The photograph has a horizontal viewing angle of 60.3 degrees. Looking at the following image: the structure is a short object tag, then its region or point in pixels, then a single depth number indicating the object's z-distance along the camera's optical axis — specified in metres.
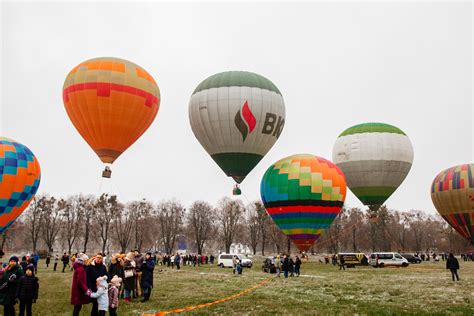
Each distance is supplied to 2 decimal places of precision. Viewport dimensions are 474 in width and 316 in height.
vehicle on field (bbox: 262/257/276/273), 29.82
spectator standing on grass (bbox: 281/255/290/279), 23.20
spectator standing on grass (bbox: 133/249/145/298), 14.48
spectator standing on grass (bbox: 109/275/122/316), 9.39
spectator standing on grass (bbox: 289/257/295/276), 23.95
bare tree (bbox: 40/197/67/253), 68.50
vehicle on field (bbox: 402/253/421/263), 48.63
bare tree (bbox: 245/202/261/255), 78.94
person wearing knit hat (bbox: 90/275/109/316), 8.69
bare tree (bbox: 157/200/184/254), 78.25
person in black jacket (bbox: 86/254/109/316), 8.99
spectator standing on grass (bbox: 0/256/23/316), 9.28
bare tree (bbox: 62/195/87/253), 71.81
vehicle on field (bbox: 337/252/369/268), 36.97
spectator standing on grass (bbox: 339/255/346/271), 33.47
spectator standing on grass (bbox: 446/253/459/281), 19.39
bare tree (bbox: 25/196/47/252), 67.44
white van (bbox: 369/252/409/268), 36.82
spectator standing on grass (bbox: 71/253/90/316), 8.55
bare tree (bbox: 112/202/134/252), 72.72
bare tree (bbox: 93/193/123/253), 68.71
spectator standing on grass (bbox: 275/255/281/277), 24.48
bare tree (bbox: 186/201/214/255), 77.81
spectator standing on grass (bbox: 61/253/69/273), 30.93
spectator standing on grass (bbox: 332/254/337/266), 40.38
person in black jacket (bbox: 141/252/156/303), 13.20
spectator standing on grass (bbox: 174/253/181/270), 34.09
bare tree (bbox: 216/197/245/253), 76.75
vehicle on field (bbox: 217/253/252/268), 38.12
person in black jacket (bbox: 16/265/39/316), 9.80
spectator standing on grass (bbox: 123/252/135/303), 13.53
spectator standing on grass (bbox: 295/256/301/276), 24.16
